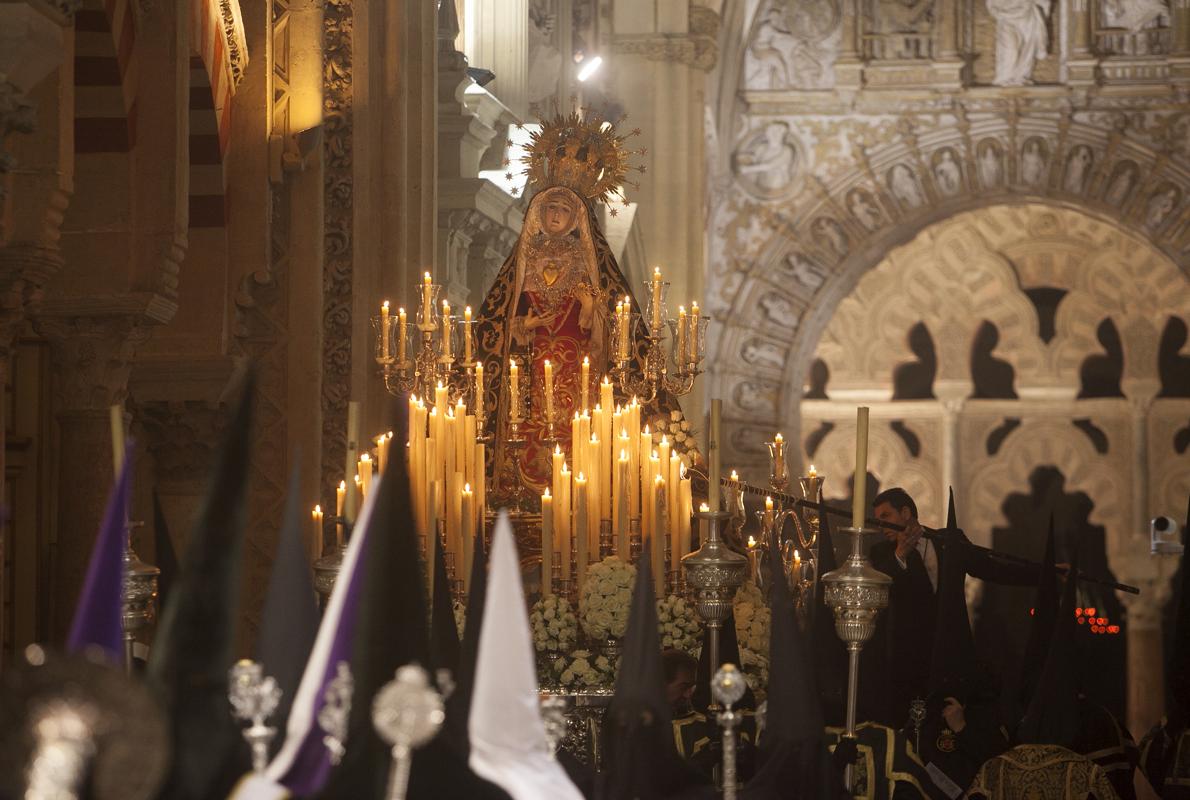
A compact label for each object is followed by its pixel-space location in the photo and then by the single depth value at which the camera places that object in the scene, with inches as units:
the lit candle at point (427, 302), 648.0
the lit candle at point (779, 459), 639.8
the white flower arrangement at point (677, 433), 657.0
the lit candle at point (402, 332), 667.6
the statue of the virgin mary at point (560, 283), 665.3
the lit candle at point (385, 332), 672.6
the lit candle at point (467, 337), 644.8
